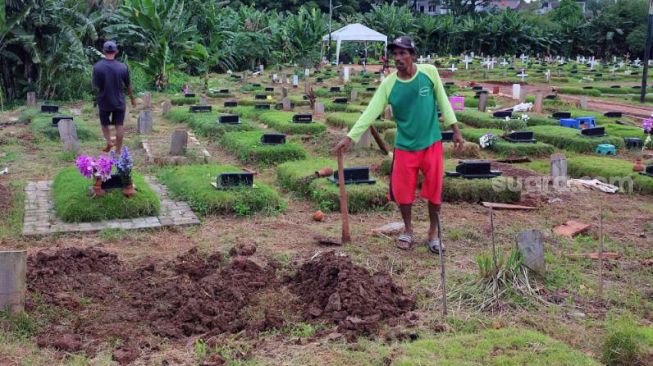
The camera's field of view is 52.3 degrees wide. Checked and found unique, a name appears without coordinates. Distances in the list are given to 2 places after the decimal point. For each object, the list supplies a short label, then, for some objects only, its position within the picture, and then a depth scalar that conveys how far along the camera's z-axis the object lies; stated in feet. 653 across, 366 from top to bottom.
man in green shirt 17.30
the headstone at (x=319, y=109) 52.03
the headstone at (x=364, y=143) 35.06
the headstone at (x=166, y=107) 52.81
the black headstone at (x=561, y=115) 46.65
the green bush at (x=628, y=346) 11.70
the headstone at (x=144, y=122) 41.32
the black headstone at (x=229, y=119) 42.34
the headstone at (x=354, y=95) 62.49
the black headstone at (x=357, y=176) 25.13
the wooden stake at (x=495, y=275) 14.79
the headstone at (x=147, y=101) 56.49
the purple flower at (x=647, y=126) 35.14
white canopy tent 103.65
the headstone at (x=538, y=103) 52.70
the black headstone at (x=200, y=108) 50.37
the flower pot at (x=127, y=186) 22.21
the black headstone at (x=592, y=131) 38.14
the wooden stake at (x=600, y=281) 15.19
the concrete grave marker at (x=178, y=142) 32.53
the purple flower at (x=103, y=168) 21.38
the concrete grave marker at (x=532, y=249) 15.42
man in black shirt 28.63
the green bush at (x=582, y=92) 74.38
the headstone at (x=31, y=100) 53.93
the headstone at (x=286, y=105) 54.24
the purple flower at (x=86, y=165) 21.33
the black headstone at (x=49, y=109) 47.67
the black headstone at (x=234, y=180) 24.53
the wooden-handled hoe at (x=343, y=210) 18.68
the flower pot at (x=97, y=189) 21.87
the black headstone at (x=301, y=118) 43.25
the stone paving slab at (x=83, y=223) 20.40
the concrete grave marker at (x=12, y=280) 12.91
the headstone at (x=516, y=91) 60.20
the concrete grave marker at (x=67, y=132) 34.01
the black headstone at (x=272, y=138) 34.14
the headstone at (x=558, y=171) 27.94
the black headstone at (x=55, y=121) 39.47
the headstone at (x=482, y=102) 52.11
